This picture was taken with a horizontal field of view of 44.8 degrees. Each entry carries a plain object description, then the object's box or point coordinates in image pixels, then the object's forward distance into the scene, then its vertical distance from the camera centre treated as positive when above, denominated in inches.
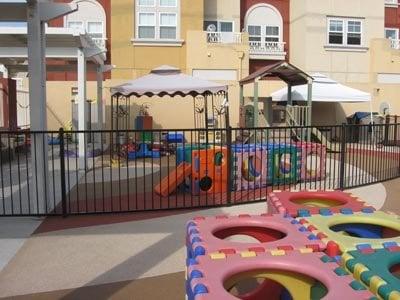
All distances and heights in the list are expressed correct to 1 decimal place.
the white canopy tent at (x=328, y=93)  791.1 +37.0
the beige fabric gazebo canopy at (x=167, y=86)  573.6 +34.9
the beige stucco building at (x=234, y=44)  914.2 +153.0
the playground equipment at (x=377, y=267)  109.4 -38.5
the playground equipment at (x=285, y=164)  412.5 -41.7
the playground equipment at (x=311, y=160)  426.6 -40.6
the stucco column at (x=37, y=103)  299.4 +8.0
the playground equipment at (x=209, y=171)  376.5 -43.3
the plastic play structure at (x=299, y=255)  115.3 -38.8
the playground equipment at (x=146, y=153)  612.5 -48.1
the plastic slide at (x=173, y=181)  369.4 -50.0
